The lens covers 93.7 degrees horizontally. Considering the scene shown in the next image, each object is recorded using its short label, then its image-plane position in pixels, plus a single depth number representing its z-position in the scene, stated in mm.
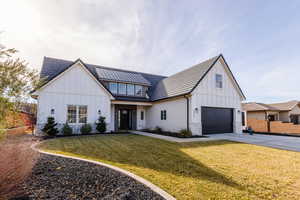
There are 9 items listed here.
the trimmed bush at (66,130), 11555
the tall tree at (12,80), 2664
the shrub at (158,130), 14552
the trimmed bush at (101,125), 12898
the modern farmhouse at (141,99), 12000
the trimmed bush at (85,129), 12258
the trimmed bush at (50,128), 10899
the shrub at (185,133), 11374
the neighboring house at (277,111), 23547
